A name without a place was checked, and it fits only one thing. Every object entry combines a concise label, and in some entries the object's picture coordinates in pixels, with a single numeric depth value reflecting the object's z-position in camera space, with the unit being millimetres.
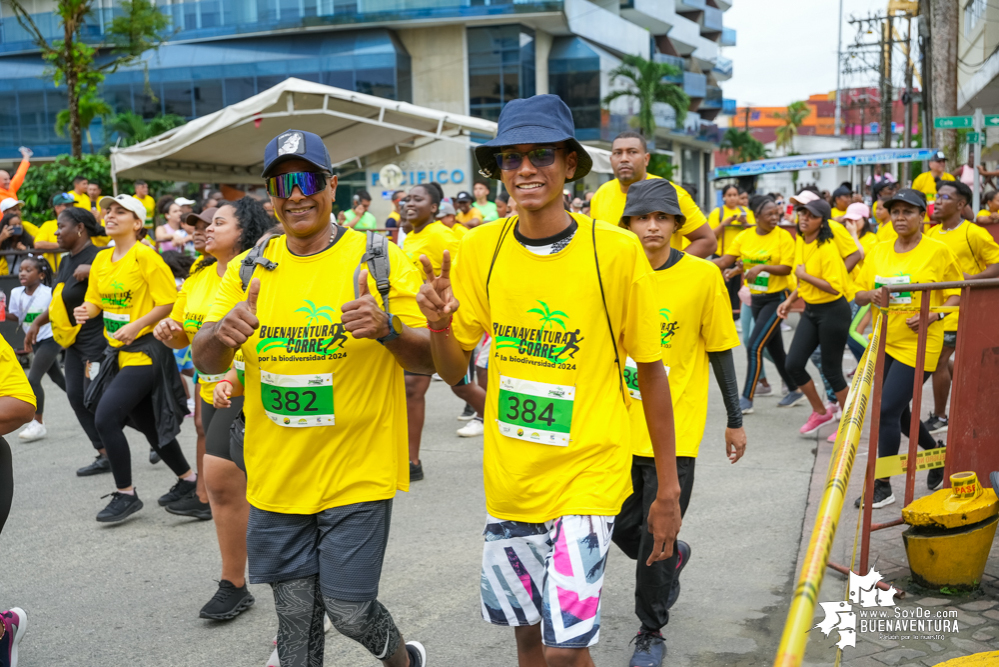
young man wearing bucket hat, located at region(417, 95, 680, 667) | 2756
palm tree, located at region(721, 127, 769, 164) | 78062
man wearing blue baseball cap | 3072
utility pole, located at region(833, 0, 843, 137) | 67238
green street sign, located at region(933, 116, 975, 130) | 12648
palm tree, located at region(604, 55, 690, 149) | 46906
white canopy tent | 14320
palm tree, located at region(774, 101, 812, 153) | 102875
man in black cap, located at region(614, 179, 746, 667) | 3764
